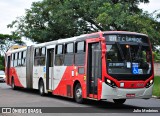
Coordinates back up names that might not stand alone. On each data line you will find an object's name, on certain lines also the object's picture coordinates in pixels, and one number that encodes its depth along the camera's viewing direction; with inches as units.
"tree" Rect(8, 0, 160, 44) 1203.0
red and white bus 586.6
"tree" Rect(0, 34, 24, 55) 3397.4
